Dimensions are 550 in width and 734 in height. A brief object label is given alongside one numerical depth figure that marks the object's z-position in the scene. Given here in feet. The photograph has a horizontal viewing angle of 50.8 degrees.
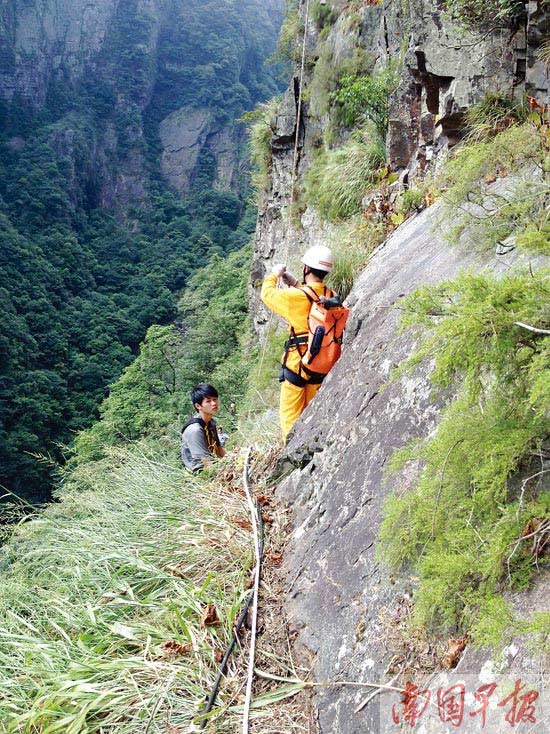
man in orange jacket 12.78
